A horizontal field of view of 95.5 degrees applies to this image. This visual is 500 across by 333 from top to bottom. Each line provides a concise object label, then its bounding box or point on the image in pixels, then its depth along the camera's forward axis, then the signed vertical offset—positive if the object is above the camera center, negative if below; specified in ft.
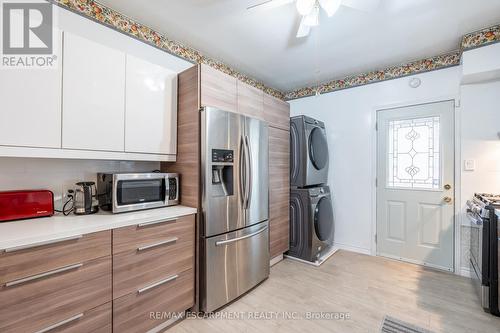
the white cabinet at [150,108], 5.82 +1.58
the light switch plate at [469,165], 8.05 +0.12
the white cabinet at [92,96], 4.87 +1.60
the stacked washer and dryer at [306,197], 9.46 -1.29
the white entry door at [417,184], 8.75 -0.66
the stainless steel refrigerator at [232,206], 6.04 -1.16
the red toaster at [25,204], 4.58 -0.82
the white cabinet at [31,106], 4.19 +1.16
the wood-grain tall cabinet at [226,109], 6.25 +1.45
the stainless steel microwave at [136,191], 5.37 -0.62
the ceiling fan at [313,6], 4.97 +3.74
